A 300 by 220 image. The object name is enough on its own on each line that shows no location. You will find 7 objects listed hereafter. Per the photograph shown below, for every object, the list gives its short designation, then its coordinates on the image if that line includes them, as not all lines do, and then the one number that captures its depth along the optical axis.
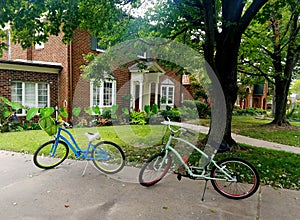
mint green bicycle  3.47
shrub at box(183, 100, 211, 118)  15.85
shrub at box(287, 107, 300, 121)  17.96
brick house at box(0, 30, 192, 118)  10.30
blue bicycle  4.43
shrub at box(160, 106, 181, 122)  13.86
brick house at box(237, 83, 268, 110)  29.19
